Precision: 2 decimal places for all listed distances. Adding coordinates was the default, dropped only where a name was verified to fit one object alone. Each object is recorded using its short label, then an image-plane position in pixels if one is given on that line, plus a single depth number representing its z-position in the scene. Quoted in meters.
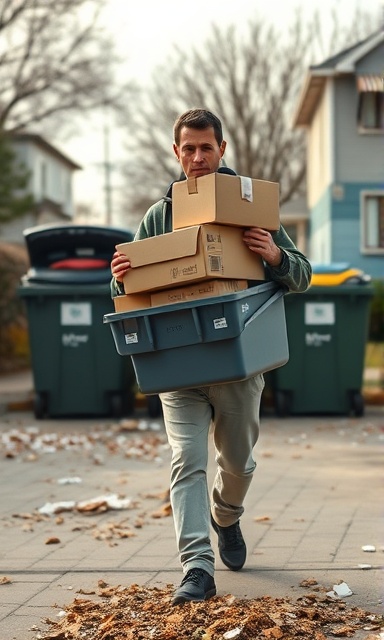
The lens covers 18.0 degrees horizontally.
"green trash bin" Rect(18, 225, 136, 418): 12.00
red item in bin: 12.18
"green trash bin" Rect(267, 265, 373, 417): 11.95
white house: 52.32
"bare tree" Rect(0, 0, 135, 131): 32.91
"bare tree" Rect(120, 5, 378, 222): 40.22
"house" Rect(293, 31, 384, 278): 27.66
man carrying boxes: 4.57
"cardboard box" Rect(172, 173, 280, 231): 4.55
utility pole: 51.44
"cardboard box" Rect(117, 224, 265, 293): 4.56
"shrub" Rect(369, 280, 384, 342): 20.91
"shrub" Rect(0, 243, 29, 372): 17.36
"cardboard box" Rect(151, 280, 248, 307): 4.67
